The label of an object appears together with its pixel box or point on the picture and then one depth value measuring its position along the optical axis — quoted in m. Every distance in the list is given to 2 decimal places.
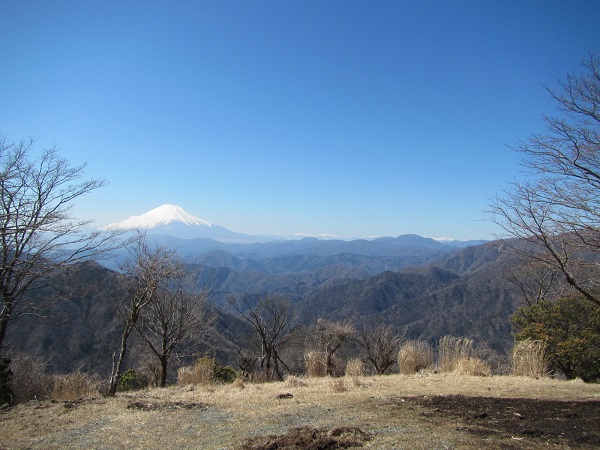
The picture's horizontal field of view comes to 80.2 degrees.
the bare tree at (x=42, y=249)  7.02
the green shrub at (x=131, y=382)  18.25
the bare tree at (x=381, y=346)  20.48
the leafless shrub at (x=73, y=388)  9.15
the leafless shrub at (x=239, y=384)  9.67
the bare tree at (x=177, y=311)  16.53
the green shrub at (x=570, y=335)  11.03
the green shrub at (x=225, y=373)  16.75
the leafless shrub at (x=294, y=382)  9.41
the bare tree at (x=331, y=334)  20.52
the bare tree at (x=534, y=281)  23.36
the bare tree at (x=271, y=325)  21.36
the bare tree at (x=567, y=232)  6.17
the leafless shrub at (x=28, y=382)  10.86
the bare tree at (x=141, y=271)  9.63
